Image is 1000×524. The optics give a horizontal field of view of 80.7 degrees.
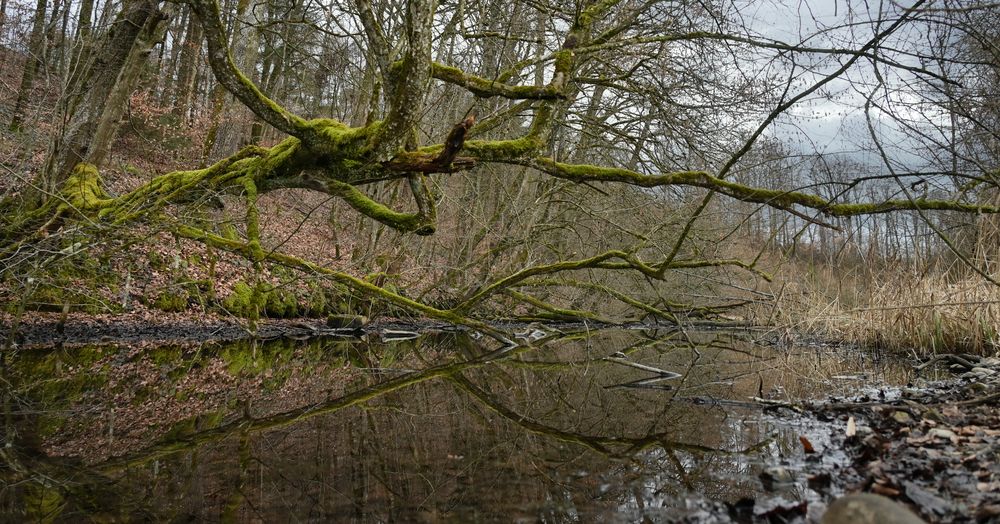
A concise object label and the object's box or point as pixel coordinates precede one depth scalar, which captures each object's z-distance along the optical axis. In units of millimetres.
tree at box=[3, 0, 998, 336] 4953
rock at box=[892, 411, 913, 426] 3291
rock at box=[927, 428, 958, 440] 2839
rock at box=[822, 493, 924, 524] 1555
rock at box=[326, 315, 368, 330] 10203
